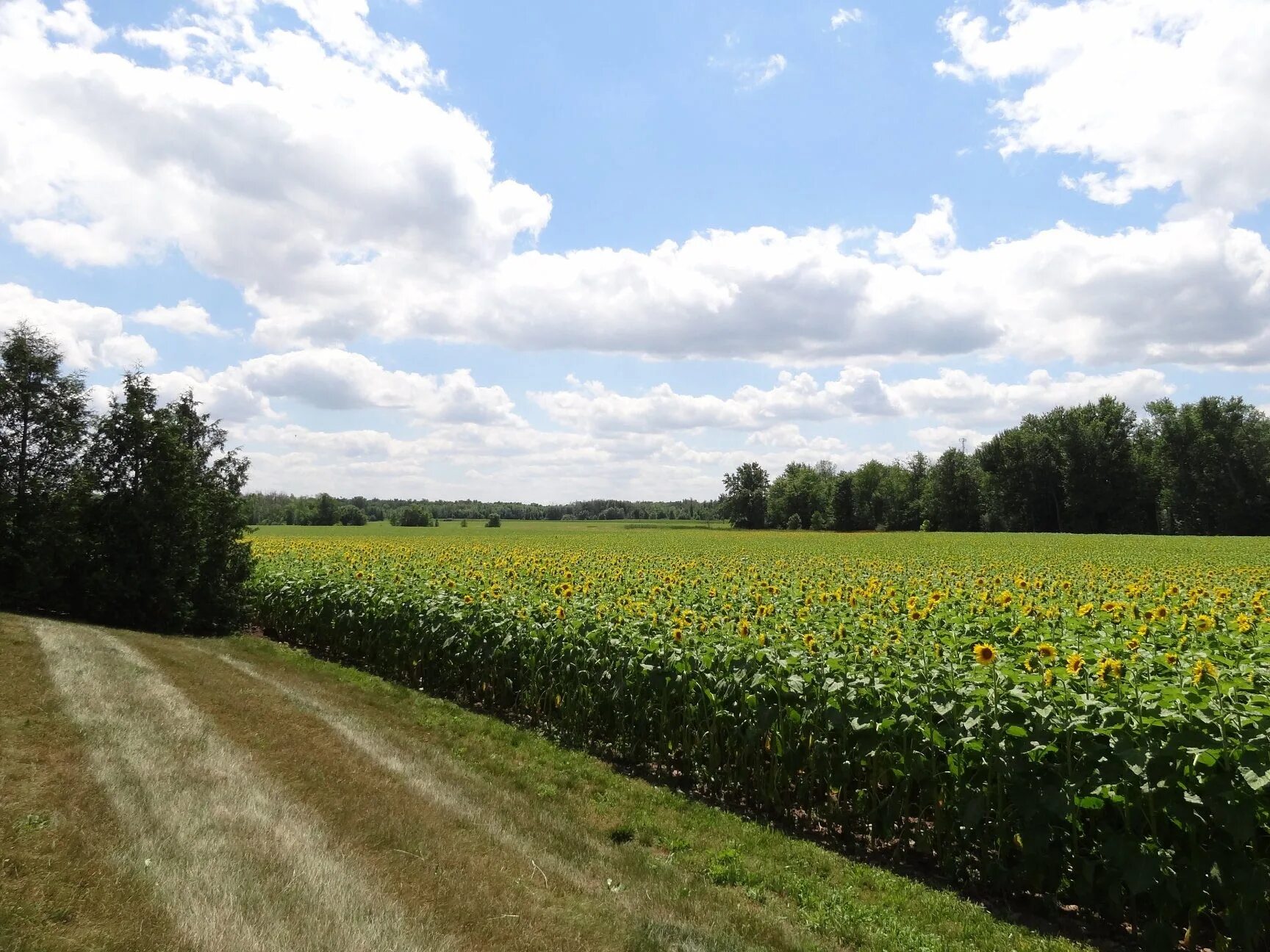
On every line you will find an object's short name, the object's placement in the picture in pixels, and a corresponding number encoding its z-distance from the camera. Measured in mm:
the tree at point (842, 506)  107688
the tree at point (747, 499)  125938
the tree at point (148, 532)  15641
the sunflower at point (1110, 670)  5297
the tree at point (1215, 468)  71125
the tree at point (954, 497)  93438
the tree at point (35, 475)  14609
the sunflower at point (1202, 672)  5219
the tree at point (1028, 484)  83938
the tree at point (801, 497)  116625
